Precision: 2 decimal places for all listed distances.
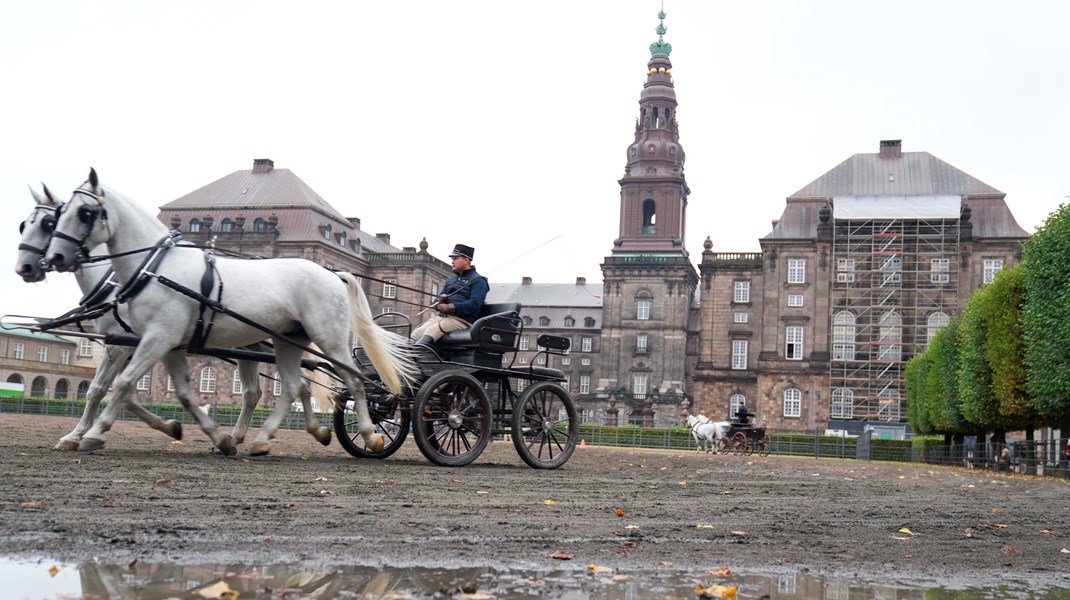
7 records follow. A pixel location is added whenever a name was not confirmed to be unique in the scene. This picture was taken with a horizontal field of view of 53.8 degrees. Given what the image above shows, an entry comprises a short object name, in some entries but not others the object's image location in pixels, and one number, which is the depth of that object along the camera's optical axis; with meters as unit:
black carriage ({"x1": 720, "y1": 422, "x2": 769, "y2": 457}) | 38.22
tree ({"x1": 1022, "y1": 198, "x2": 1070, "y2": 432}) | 24.97
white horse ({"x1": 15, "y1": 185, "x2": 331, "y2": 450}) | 8.80
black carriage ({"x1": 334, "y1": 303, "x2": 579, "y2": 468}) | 10.48
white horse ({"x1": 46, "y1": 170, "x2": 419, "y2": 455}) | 8.95
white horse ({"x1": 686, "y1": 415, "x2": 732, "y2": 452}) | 39.12
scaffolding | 64.06
